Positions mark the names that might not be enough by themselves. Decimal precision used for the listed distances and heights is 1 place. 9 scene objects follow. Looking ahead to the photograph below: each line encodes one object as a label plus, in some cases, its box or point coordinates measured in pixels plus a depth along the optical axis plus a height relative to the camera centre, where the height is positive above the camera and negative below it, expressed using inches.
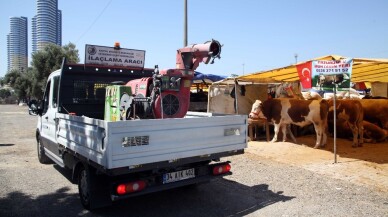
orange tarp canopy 390.6 +43.9
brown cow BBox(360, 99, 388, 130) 438.3 -8.6
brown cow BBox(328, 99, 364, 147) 378.0 -11.2
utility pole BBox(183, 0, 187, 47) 494.3 +118.9
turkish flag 322.7 +32.4
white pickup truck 144.6 -24.1
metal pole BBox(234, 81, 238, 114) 451.8 +16.2
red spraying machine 191.9 +9.7
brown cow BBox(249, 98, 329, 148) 374.6 -10.1
